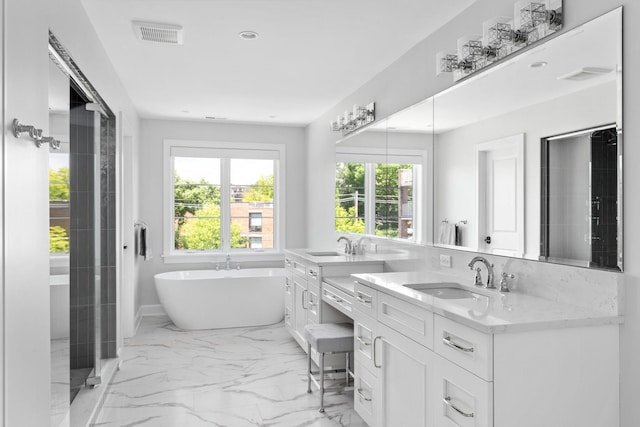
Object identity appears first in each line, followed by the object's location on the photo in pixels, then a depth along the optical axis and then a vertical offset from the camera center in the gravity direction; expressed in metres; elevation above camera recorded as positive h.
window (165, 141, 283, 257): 6.20 +0.27
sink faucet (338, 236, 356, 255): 4.50 -0.29
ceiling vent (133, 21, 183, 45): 2.99 +1.19
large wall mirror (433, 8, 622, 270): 1.88 +0.30
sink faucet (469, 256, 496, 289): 2.47 -0.26
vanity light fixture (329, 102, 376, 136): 4.12 +0.89
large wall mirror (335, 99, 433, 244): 3.31 +0.31
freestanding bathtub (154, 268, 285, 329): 5.27 -0.94
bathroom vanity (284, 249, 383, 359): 3.79 -0.55
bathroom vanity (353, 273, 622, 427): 1.66 -0.55
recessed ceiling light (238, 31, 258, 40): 3.13 +1.21
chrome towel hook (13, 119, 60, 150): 1.62 +0.29
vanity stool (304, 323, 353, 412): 3.17 -0.83
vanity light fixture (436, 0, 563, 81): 2.13 +0.88
